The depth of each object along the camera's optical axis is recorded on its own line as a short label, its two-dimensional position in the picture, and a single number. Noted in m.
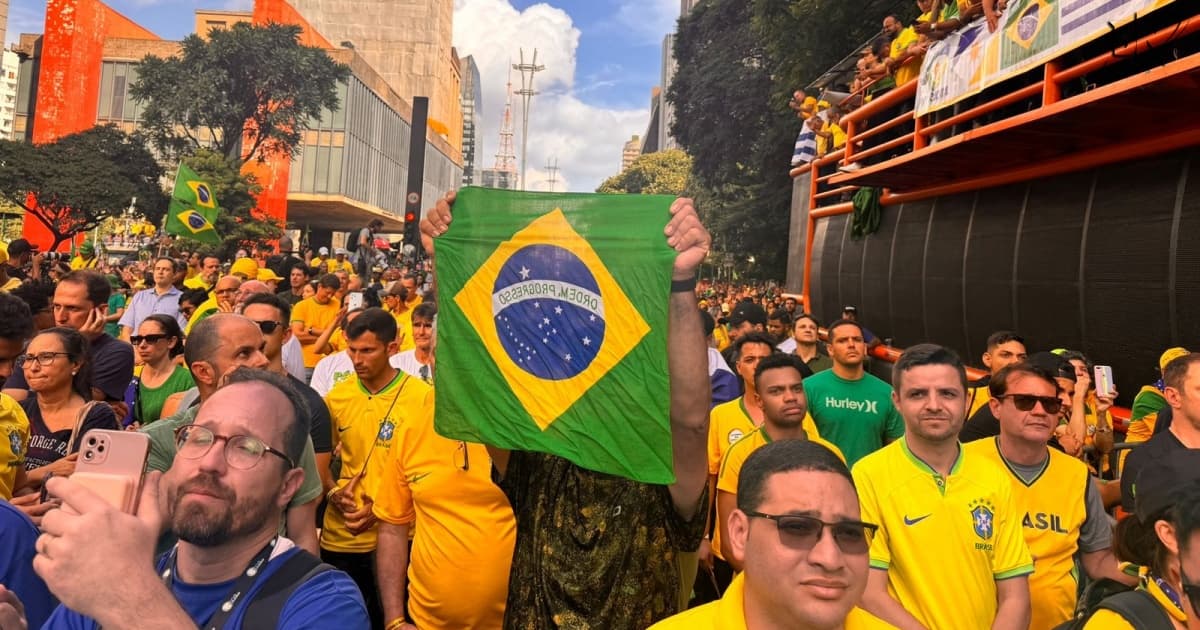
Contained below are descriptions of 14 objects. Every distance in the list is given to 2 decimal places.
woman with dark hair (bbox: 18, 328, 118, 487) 3.88
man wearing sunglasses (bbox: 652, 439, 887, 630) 1.98
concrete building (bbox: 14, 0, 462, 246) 54.09
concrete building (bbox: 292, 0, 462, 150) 88.31
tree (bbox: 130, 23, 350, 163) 45.06
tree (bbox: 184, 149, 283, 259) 41.22
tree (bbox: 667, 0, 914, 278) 24.86
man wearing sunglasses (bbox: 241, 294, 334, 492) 5.19
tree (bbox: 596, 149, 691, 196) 83.62
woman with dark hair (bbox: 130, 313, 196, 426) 4.99
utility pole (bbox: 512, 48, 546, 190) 85.25
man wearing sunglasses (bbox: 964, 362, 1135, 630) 3.54
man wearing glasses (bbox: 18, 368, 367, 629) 1.69
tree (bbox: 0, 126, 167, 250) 40.62
